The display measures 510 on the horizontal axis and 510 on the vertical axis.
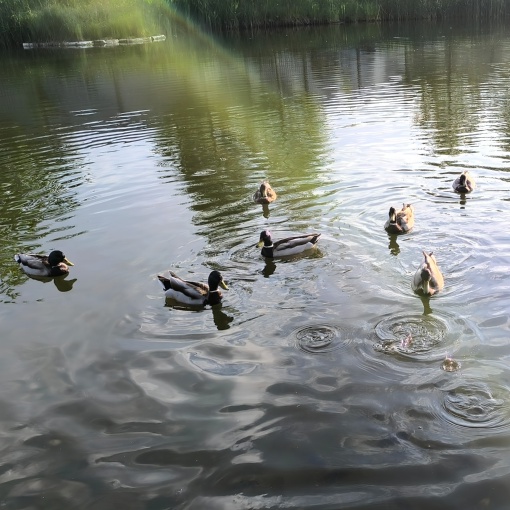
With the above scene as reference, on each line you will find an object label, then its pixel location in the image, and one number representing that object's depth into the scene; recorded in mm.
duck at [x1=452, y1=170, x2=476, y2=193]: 9594
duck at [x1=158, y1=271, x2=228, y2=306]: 6875
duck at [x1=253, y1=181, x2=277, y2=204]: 9953
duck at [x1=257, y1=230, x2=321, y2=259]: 7914
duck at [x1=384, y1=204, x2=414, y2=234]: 8352
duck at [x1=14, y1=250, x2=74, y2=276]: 8016
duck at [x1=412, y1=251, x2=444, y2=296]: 6504
